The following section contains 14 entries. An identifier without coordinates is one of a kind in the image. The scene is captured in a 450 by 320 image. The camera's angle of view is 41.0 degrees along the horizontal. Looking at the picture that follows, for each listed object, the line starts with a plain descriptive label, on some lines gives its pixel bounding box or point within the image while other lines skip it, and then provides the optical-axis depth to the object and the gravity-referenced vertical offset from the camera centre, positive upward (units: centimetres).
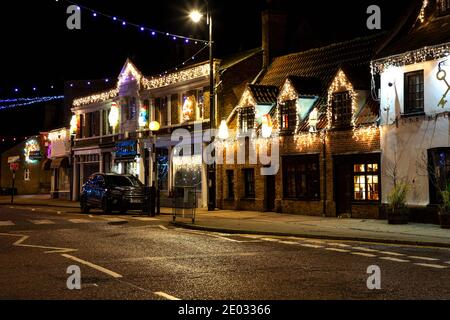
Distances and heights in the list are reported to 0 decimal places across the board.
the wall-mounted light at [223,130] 3066 +287
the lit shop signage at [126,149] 3988 +263
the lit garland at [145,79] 3312 +662
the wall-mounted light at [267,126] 2802 +279
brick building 2406 +215
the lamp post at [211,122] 2828 +312
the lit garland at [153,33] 2358 +689
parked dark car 2764 -25
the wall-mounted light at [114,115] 4209 +508
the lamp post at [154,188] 2669 -4
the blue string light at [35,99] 3453 +526
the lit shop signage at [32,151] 5619 +353
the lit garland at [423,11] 2298 +663
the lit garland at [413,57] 2042 +454
